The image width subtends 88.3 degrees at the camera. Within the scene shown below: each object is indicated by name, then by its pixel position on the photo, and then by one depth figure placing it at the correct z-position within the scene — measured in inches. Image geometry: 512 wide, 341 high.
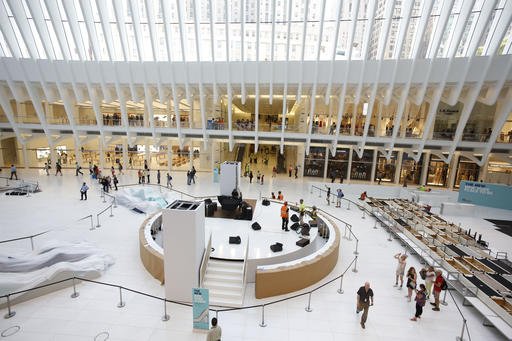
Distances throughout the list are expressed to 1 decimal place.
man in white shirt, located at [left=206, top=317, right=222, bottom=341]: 210.4
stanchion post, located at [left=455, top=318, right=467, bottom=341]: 248.9
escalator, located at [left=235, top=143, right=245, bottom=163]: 1249.4
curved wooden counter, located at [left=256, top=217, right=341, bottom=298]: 313.5
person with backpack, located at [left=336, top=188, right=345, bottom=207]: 684.2
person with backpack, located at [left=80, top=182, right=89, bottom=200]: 641.0
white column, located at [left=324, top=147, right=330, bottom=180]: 1006.4
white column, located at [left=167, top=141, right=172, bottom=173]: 1002.6
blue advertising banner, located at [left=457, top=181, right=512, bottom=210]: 697.0
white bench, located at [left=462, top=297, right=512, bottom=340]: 251.9
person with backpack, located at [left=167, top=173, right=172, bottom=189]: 775.0
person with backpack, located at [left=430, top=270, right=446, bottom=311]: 292.8
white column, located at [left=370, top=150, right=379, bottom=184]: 987.1
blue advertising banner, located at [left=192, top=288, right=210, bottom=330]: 246.1
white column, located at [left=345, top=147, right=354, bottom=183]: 998.5
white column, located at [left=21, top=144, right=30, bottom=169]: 969.1
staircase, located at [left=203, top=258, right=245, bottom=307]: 308.7
